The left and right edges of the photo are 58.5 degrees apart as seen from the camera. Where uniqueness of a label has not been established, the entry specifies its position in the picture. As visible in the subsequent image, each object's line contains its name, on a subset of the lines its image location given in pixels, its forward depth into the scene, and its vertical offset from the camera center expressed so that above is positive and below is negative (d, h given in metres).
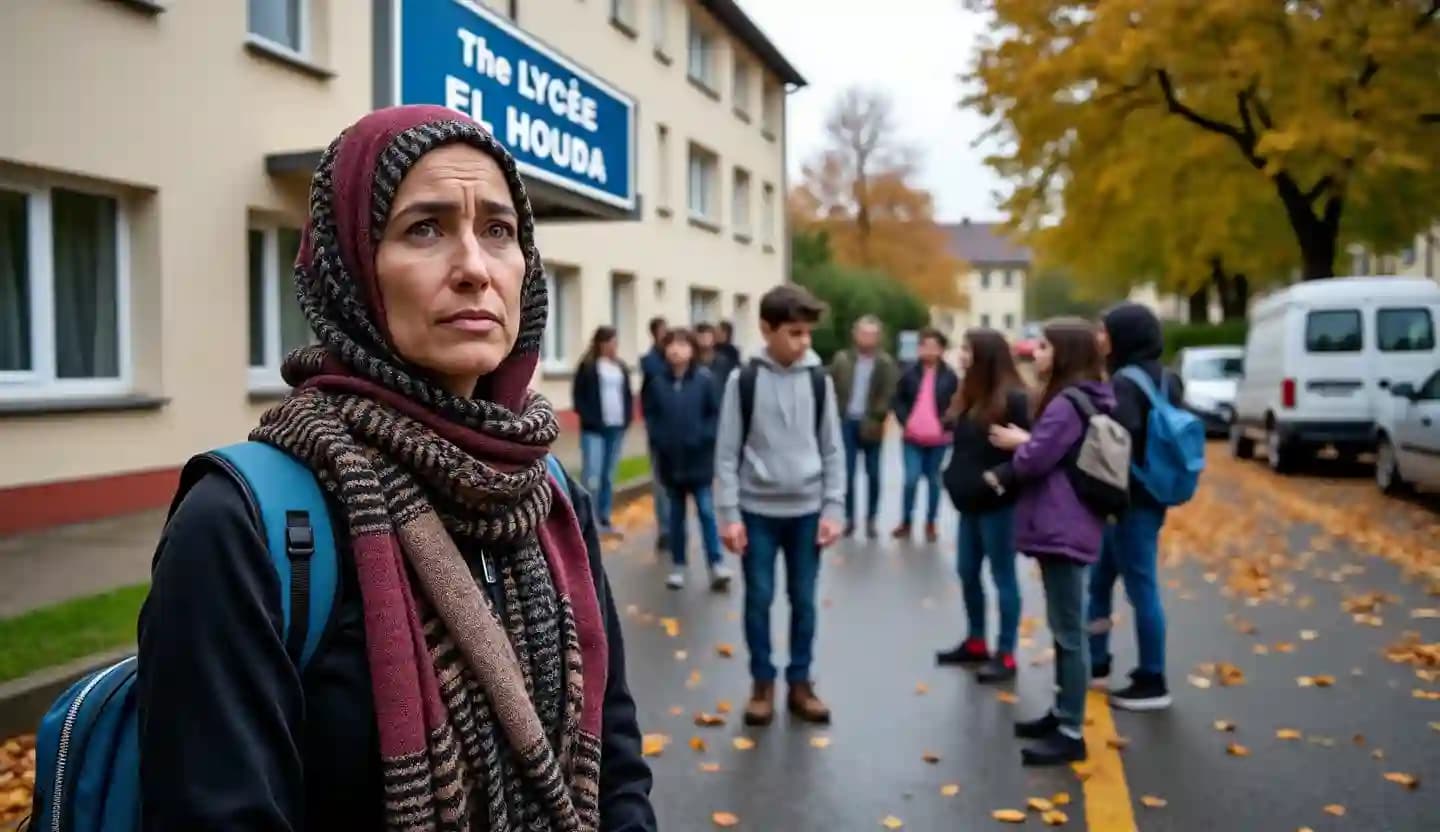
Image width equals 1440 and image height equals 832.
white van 16.28 +0.17
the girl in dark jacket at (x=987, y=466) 6.48 -0.48
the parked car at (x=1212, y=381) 22.94 -0.20
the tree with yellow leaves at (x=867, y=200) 59.44 +8.02
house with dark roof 128.38 +9.07
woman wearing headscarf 1.44 -0.24
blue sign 6.91 +1.73
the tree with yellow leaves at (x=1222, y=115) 19.30 +4.32
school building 8.27 +1.54
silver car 12.73 -0.73
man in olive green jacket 11.55 -0.24
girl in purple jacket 5.31 -0.62
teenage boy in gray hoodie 5.88 -0.53
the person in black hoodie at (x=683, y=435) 9.75 -0.48
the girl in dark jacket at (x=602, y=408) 11.33 -0.32
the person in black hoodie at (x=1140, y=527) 6.03 -0.75
